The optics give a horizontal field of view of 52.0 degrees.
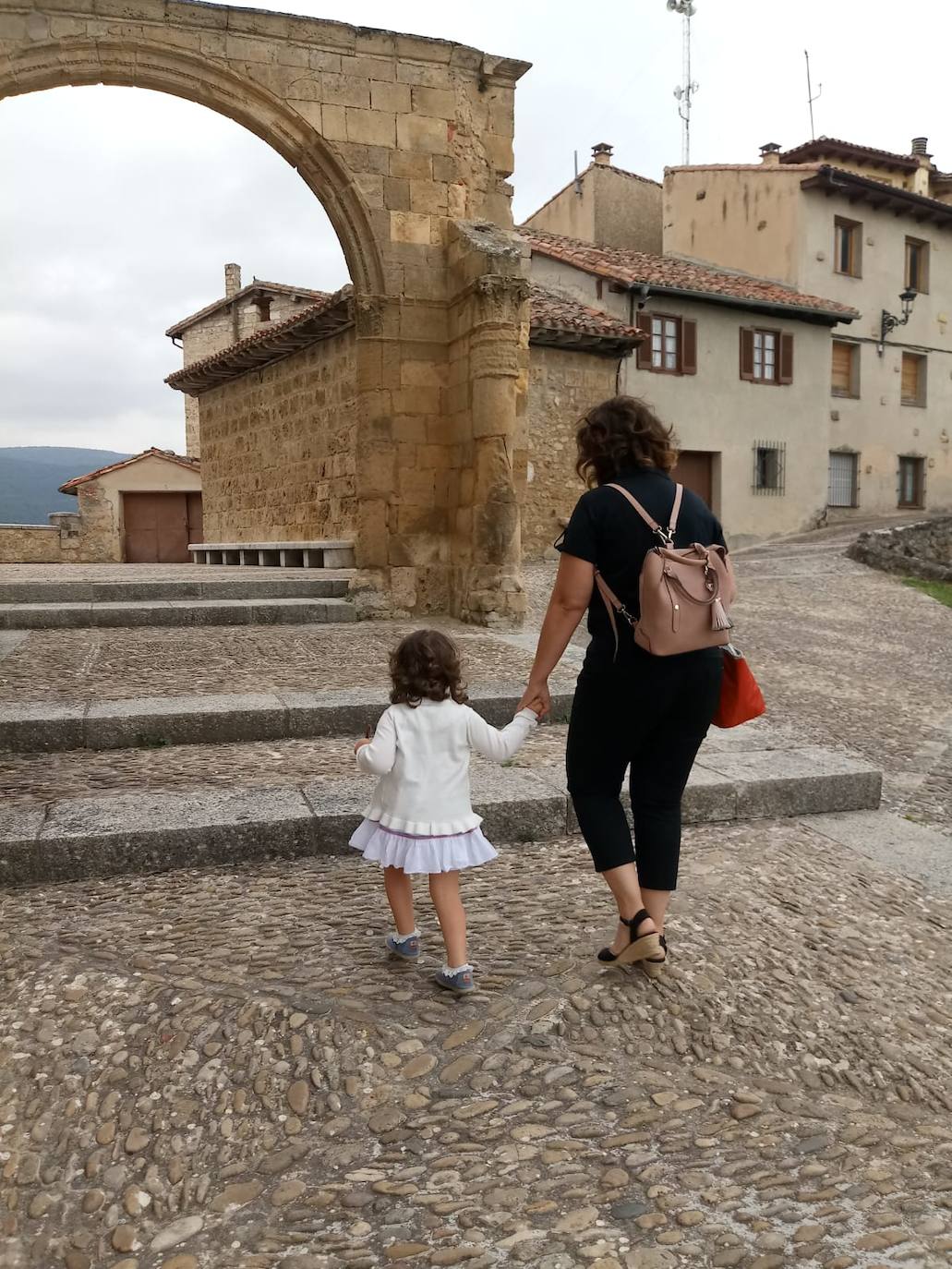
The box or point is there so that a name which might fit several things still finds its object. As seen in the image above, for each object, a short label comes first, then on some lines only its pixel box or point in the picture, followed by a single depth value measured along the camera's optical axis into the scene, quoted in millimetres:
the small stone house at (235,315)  24938
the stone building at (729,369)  20578
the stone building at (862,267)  23484
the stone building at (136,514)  24344
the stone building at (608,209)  25266
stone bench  12984
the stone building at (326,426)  12789
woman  2668
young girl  2676
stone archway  8047
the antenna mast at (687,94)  27594
